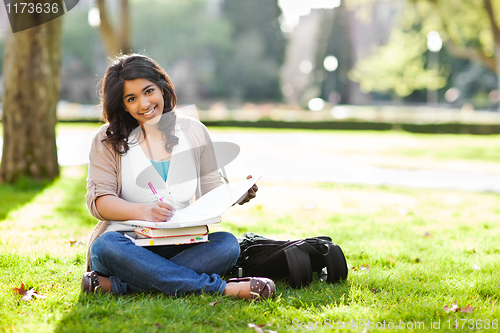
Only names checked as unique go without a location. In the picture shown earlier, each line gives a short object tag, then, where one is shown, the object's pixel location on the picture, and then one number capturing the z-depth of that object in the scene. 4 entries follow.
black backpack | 3.04
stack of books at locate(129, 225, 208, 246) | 2.70
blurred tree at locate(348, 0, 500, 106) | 17.98
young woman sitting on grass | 2.78
